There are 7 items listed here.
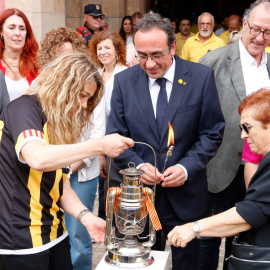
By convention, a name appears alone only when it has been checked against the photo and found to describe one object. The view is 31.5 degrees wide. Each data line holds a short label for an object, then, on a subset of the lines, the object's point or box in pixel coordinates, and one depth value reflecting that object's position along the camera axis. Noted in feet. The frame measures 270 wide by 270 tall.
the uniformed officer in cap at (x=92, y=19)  22.38
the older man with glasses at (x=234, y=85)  11.46
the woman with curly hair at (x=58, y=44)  13.04
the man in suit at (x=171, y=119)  9.91
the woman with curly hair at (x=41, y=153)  7.36
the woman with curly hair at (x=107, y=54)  16.79
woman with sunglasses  7.68
